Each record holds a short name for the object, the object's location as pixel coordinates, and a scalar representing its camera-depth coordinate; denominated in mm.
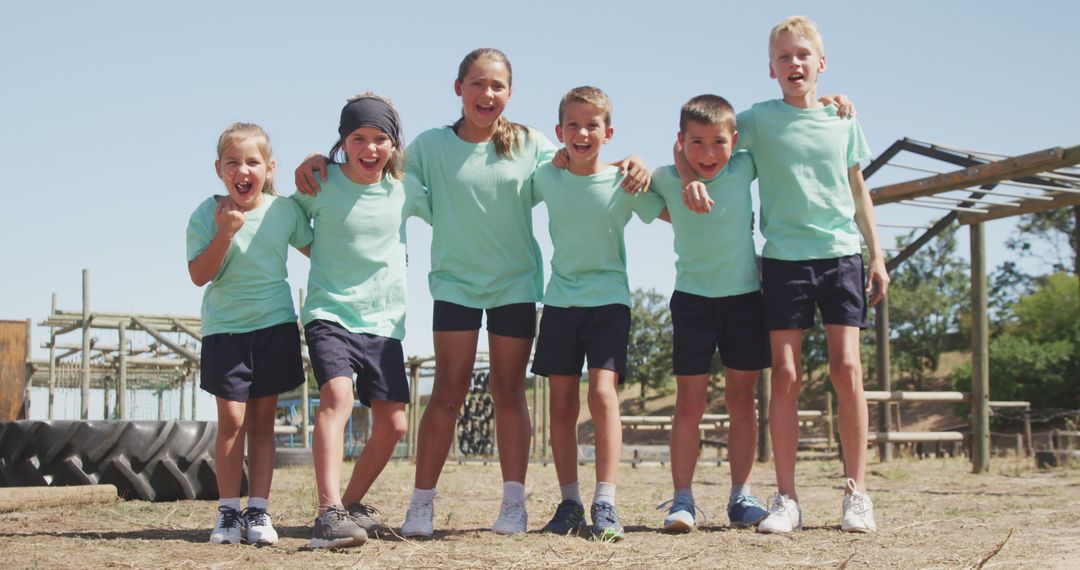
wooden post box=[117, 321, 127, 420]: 14680
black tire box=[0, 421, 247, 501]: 6121
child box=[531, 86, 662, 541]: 4285
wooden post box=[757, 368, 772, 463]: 11695
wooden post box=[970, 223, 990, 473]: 10031
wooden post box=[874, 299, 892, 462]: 11867
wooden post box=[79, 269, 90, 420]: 14461
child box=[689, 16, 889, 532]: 4402
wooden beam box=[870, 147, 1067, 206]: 8133
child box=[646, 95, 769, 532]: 4406
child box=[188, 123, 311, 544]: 4129
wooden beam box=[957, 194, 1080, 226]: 9459
